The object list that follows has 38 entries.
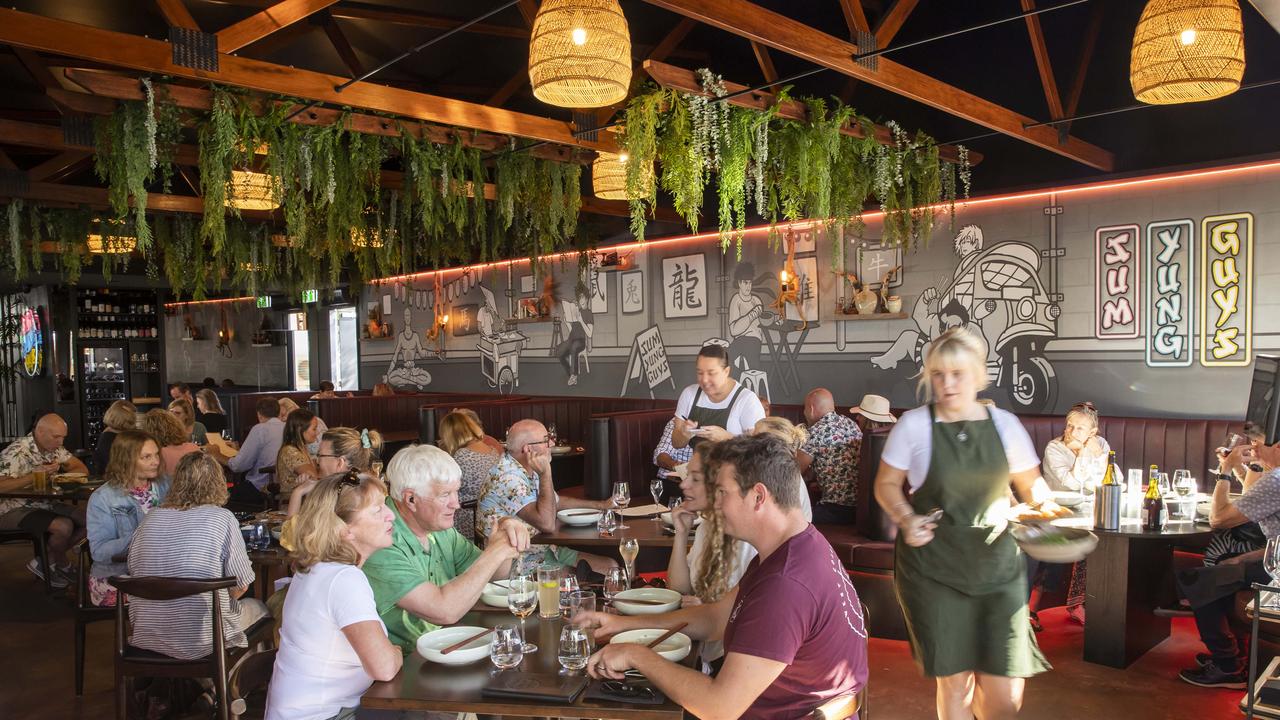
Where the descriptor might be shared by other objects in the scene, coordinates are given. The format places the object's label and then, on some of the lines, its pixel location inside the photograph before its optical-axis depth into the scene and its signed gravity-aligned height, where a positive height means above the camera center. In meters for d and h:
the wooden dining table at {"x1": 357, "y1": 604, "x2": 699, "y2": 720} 2.03 -0.85
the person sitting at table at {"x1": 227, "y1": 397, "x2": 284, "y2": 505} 7.48 -0.86
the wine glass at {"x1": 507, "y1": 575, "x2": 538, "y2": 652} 2.48 -0.72
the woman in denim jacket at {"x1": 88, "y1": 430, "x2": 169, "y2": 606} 4.49 -0.80
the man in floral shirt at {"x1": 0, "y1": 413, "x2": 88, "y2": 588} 5.98 -1.07
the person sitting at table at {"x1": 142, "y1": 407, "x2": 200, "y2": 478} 5.79 -0.54
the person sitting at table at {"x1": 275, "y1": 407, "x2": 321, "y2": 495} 5.75 -0.68
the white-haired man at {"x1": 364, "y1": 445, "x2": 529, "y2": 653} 2.54 -0.65
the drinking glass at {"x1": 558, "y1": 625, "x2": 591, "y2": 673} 2.21 -0.78
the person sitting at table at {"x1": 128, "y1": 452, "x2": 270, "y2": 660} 3.61 -0.86
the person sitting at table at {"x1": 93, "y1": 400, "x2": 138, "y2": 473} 6.87 -0.50
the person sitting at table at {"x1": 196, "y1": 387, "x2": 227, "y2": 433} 10.54 -0.71
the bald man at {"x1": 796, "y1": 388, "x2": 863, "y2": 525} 5.79 -0.82
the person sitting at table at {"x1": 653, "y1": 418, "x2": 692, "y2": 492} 5.78 -0.76
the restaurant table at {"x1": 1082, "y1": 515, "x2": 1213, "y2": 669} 4.66 -1.44
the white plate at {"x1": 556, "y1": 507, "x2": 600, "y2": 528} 4.34 -0.87
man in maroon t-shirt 1.97 -0.66
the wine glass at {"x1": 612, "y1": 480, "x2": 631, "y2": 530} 4.14 -0.74
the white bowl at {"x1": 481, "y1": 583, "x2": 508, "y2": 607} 2.90 -0.84
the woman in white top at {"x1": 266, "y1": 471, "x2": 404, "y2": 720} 2.25 -0.74
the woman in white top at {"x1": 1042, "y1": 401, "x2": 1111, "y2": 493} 5.64 -0.75
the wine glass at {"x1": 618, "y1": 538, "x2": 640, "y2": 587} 3.15 -0.76
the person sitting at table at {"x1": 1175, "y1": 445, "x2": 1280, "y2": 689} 4.16 -1.26
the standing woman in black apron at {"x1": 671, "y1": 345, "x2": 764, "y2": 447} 5.06 -0.37
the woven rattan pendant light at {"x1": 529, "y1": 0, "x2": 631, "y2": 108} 3.76 +1.32
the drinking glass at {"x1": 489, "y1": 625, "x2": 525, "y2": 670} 2.23 -0.78
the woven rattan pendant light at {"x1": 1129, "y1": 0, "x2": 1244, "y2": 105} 3.81 +1.29
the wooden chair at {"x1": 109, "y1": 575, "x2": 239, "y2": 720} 3.51 -1.28
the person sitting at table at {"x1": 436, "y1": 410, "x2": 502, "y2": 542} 4.91 -0.61
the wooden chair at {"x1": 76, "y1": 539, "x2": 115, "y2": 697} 4.18 -1.31
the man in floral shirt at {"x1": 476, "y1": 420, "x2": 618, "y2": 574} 4.06 -0.68
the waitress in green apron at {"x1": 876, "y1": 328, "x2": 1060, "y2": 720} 2.89 -0.69
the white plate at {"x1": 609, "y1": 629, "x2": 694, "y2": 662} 2.33 -0.83
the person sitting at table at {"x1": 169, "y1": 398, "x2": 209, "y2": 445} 8.28 -0.70
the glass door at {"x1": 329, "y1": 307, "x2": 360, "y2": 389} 15.77 +0.05
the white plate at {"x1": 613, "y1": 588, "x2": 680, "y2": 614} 2.69 -0.82
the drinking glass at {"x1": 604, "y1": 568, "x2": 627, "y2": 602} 2.85 -0.79
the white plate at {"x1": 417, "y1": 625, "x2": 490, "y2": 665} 2.29 -0.82
